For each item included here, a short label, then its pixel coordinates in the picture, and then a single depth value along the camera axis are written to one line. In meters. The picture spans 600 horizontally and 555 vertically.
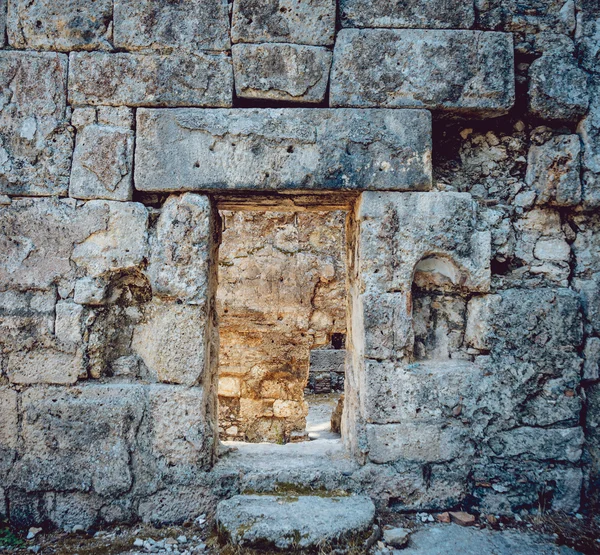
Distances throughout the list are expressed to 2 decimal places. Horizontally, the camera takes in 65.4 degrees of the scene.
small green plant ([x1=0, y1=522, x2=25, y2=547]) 2.45
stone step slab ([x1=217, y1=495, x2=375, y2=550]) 2.25
